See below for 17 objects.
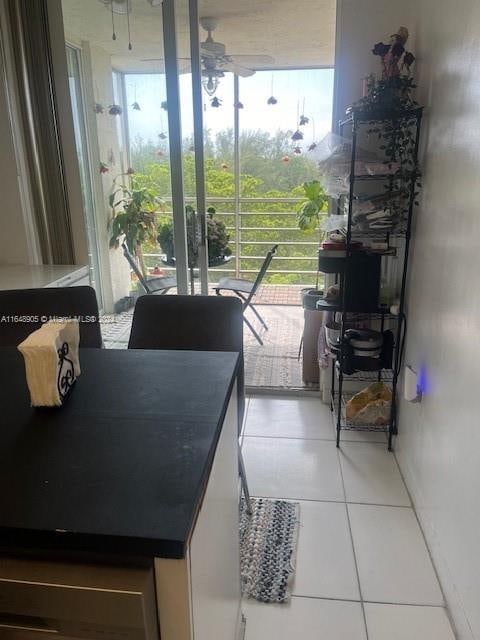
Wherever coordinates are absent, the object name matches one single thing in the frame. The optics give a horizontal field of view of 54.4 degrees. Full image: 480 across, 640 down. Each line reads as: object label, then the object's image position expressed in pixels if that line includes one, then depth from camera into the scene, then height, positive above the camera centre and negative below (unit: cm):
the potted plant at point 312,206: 350 -30
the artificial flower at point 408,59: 202 +44
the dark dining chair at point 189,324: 171 -56
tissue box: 94 -39
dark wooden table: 65 -49
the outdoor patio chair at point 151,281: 294 -69
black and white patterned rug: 165 -141
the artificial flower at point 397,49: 206 +49
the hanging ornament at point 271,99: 425 +58
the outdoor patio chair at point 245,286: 352 -92
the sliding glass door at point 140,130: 256 +20
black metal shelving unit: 204 -24
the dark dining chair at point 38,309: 182 -53
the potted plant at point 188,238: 281 -41
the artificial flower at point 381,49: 206 +49
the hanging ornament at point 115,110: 276 +33
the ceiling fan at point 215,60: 315 +72
